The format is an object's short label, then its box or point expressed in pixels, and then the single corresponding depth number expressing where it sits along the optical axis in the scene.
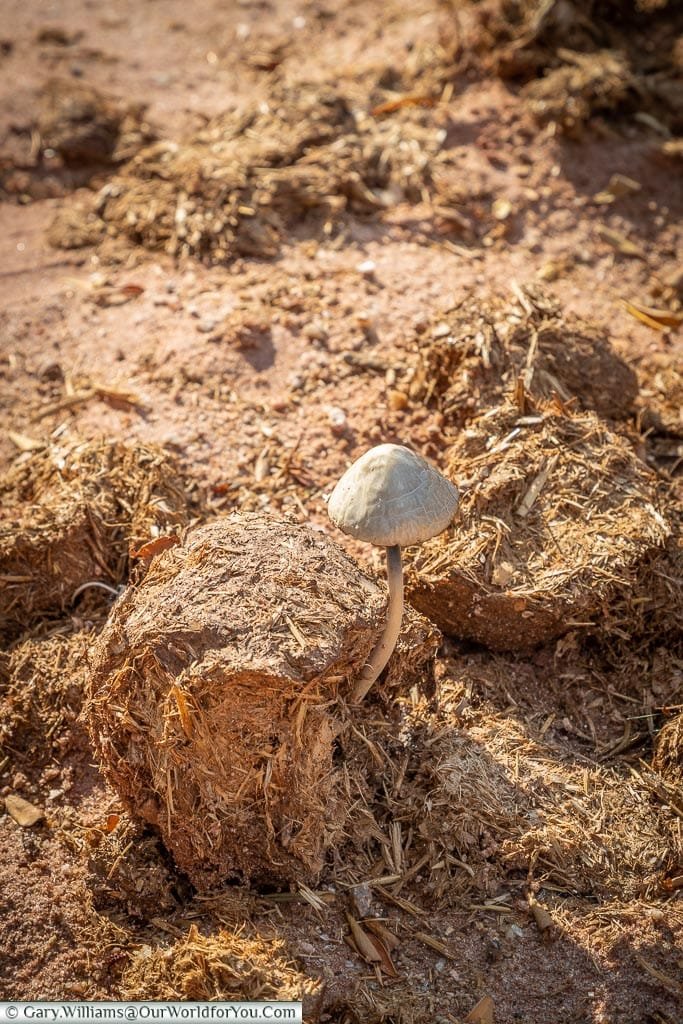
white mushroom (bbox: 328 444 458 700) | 3.07
